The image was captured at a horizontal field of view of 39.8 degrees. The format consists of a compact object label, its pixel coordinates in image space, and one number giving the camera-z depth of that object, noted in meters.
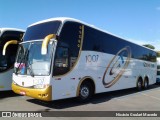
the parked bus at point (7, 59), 10.98
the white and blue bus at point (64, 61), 8.43
